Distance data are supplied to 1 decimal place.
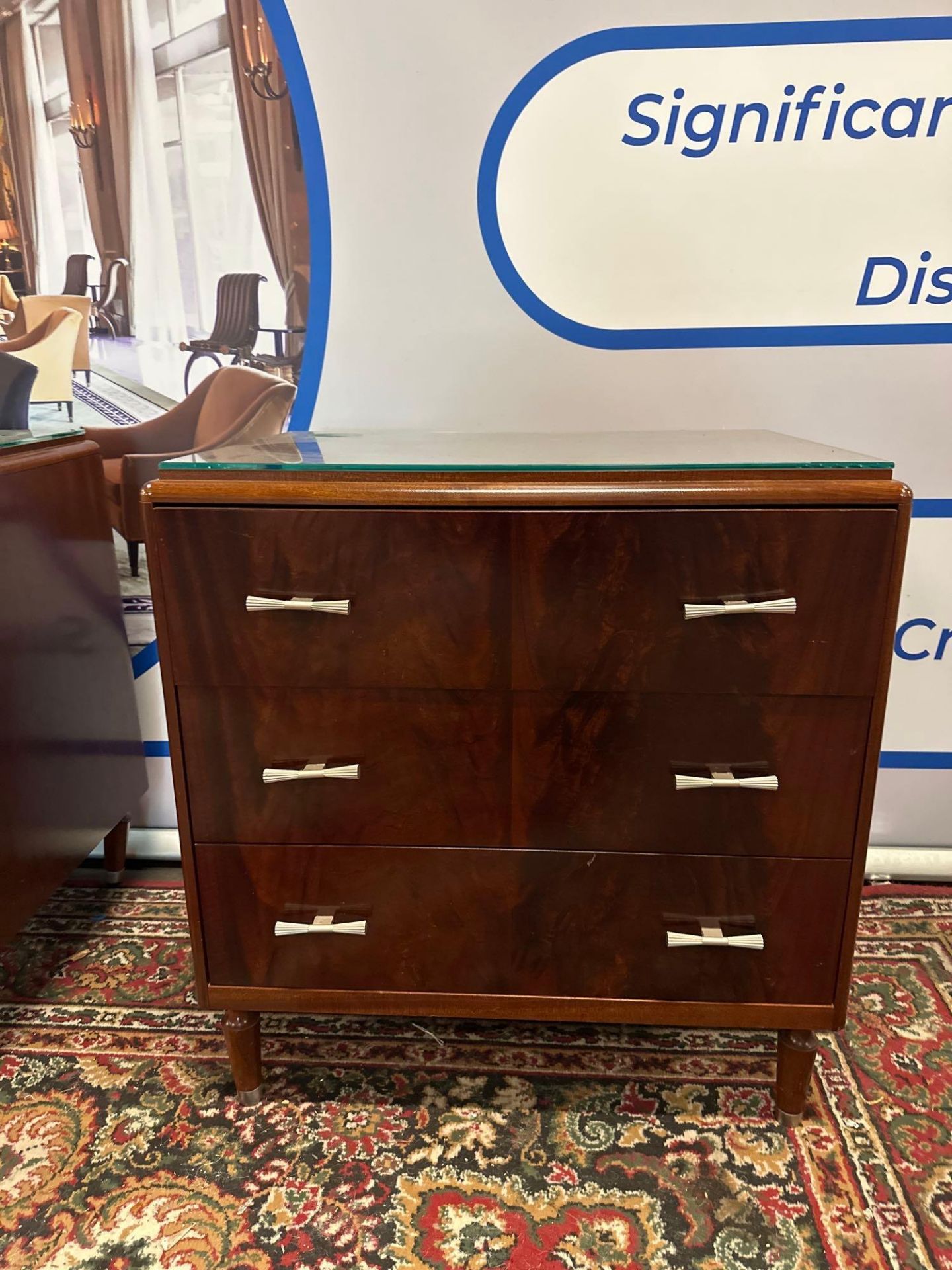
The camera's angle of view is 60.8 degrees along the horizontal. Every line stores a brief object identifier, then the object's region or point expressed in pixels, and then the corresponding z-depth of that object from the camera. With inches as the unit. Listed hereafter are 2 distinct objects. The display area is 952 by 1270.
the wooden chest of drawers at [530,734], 35.6
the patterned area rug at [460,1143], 37.8
